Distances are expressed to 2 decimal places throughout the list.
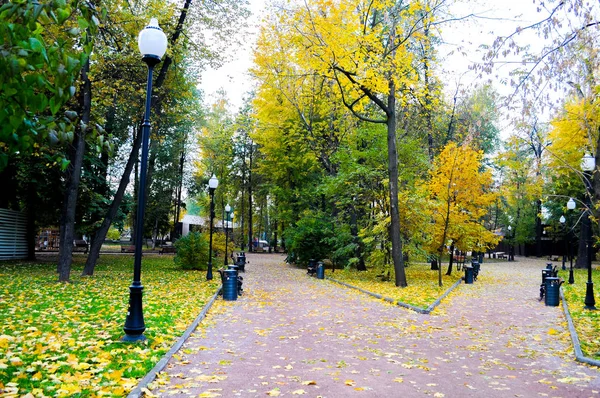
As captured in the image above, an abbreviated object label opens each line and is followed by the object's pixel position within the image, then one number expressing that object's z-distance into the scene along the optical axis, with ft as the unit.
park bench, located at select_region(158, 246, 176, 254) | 116.57
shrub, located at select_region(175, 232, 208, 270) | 67.51
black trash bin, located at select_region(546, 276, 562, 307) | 39.47
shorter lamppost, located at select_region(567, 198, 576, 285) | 51.85
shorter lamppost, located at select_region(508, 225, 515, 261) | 136.36
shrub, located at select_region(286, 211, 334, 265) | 80.69
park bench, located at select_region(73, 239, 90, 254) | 110.36
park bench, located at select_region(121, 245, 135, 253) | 115.34
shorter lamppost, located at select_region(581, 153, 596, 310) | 36.40
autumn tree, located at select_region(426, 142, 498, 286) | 62.59
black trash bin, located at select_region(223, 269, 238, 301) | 38.47
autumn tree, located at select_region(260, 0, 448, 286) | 47.96
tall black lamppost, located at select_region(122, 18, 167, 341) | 20.40
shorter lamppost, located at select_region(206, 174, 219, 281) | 53.67
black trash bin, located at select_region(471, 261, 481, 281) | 67.29
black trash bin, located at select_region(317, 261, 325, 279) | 63.21
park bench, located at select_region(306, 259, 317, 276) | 67.97
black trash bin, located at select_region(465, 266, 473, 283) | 61.67
